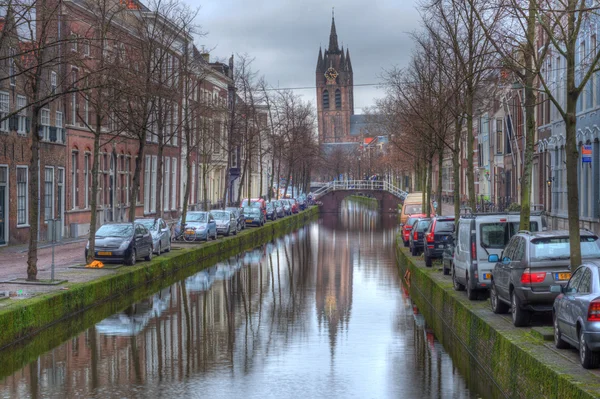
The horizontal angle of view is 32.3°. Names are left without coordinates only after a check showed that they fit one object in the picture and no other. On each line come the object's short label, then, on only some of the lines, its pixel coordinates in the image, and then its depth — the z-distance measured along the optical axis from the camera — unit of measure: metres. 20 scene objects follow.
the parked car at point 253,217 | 64.94
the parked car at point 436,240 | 31.22
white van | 21.11
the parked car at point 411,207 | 55.47
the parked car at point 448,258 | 26.74
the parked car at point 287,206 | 83.62
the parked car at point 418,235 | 36.56
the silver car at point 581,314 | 11.74
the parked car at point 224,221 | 51.03
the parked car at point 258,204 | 69.88
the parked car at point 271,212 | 76.00
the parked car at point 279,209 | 79.20
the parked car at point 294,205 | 89.76
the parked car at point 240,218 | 57.34
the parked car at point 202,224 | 45.78
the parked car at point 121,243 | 30.78
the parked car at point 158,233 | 35.60
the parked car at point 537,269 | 16.05
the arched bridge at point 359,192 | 108.75
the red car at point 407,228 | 43.34
